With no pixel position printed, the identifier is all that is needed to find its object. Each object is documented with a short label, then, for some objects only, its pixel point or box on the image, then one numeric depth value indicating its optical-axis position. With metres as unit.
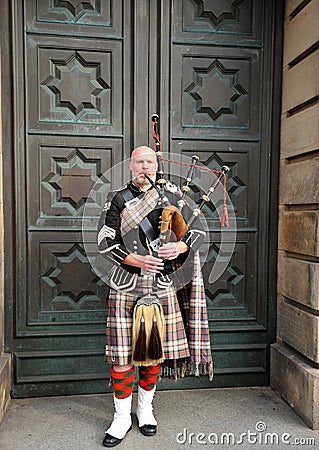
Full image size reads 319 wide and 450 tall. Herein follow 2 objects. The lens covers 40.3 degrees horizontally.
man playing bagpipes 2.13
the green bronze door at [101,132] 2.68
